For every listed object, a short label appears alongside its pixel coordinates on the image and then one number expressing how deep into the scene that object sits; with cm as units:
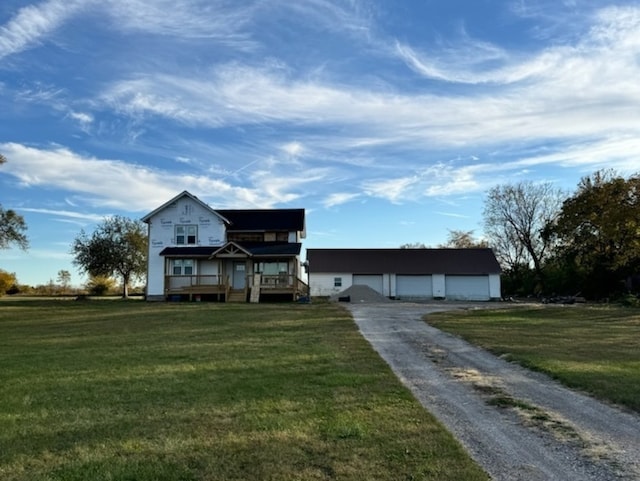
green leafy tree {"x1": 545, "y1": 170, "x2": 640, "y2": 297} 3028
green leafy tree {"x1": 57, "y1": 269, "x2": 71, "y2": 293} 7288
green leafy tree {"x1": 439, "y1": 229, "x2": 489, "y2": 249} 7175
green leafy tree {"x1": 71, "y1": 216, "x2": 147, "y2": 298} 5275
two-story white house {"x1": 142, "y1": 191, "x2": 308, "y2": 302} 3562
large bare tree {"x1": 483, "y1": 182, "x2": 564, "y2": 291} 5800
